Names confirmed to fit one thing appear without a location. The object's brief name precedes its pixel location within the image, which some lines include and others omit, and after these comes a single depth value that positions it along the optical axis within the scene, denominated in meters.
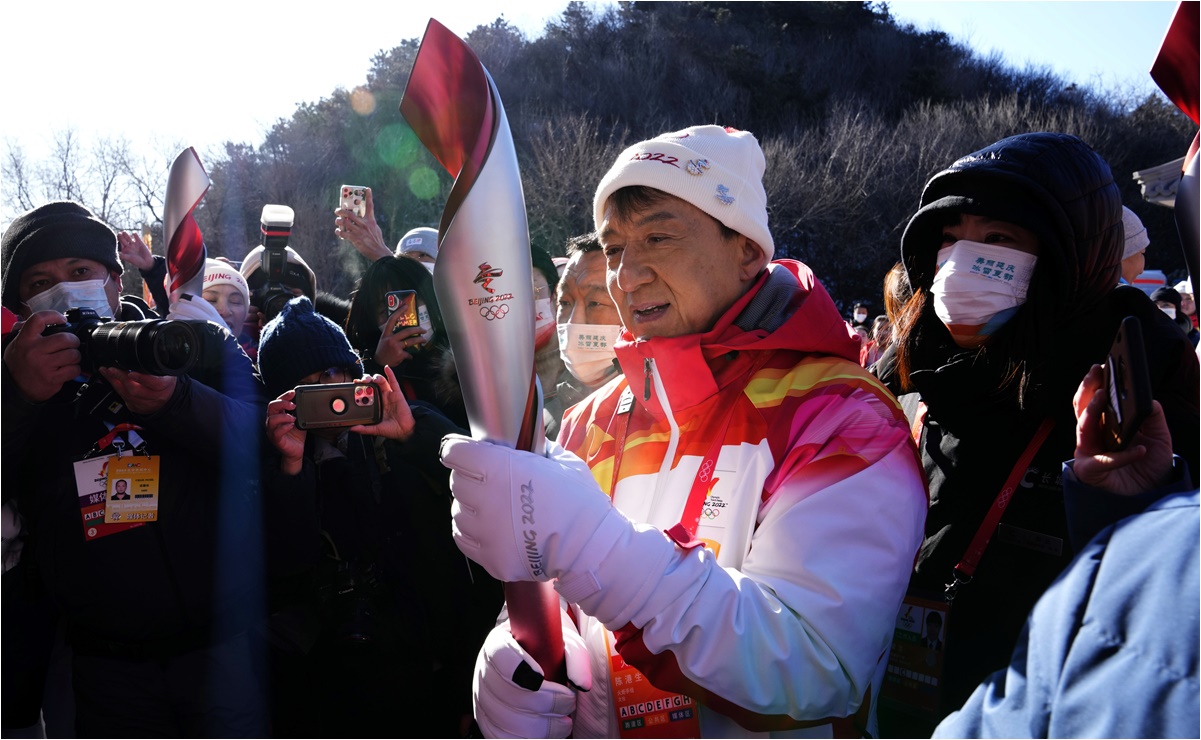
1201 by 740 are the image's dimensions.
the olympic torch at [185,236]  3.54
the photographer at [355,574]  2.64
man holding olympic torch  1.30
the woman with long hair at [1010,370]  1.73
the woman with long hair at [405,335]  3.30
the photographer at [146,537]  2.27
